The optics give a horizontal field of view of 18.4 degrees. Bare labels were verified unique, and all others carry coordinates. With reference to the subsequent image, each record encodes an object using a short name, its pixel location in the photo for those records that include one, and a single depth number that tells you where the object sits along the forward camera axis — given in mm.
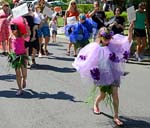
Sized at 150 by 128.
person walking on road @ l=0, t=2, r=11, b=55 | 15492
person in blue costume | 14531
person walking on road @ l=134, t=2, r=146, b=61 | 15031
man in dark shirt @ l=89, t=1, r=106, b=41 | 15359
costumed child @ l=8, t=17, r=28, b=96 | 9516
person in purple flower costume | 7434
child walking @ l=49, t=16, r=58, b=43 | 21755
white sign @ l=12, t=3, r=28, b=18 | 10320
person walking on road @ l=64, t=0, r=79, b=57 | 15297
